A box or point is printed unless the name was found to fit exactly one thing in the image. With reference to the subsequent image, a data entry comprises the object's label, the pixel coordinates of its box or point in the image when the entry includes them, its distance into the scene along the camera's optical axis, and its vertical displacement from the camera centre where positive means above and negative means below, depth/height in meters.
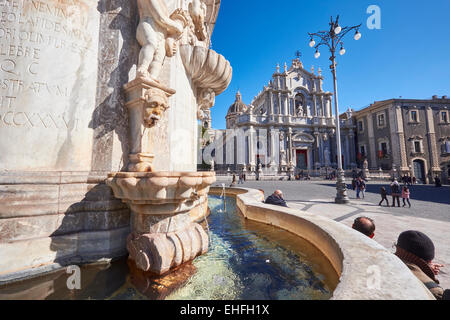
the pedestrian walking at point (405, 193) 7.86 -0.86
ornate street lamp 8.32 +5.60
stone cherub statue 2.78 +2.04
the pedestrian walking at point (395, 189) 8.00 -0.74
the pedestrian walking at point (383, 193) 8.30 -0.89
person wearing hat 1.71 -0.75
